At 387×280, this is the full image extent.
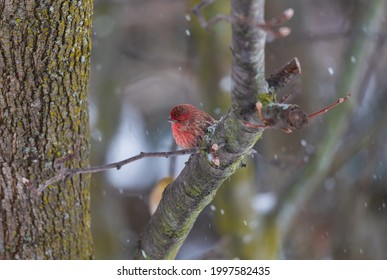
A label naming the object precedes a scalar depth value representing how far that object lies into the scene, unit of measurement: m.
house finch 8.98
